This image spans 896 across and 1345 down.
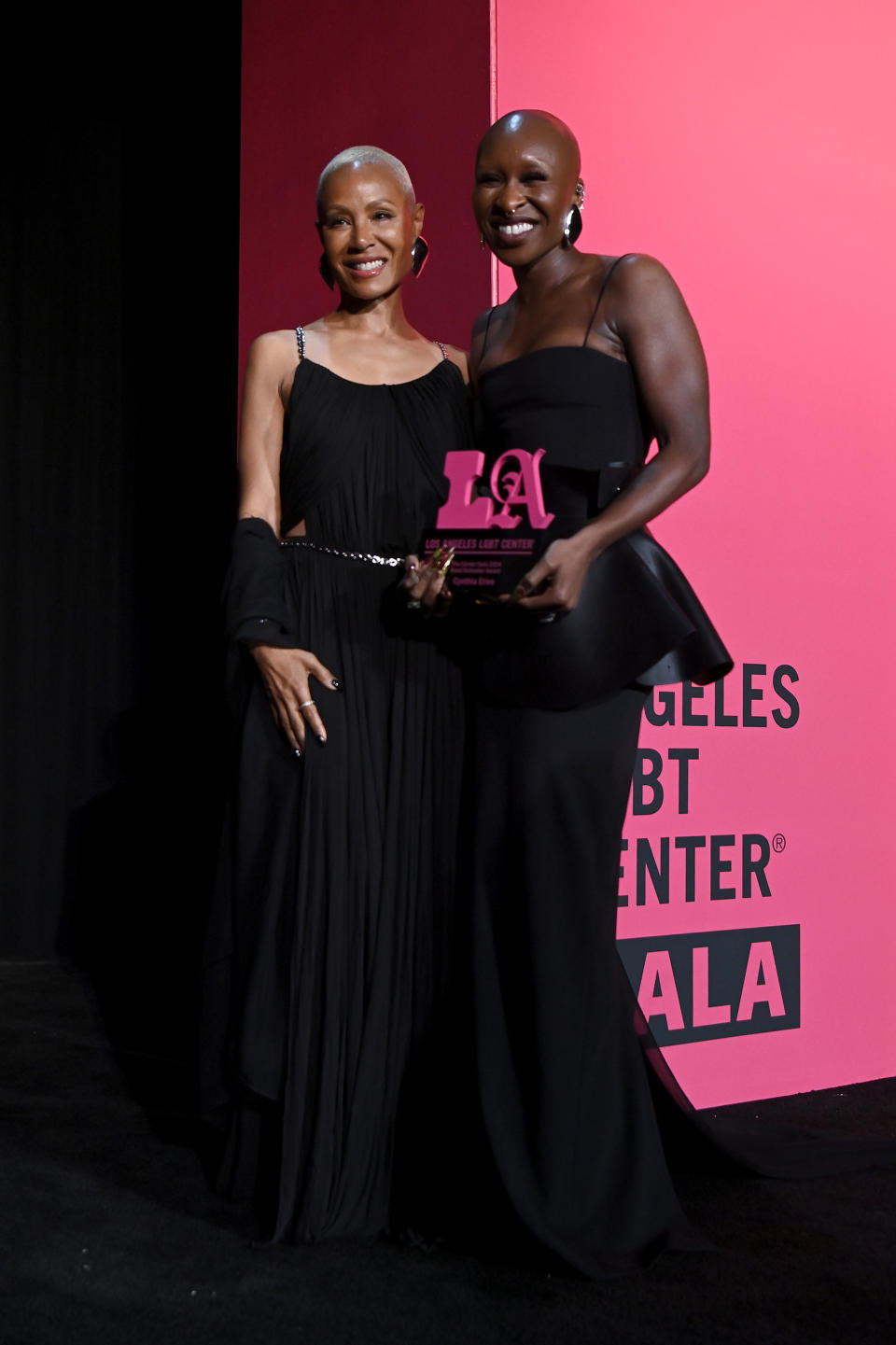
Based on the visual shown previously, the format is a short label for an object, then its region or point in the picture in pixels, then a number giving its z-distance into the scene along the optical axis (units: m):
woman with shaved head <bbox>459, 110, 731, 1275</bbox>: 2.13
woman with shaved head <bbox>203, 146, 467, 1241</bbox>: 2.30
